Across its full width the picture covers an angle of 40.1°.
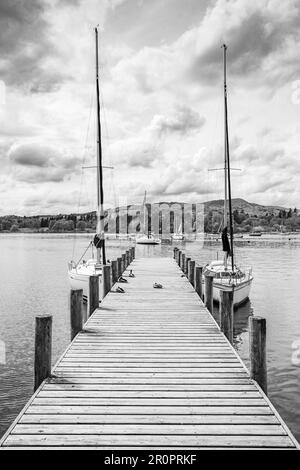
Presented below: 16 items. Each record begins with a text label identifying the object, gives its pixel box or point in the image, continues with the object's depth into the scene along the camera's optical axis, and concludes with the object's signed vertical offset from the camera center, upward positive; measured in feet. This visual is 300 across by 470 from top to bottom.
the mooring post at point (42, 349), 23.67 -6.89
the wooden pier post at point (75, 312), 33.94 -6.61
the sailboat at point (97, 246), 71.82 -2.51
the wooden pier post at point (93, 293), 42.53 -6.48
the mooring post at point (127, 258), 85.03 -5.66
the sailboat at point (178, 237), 422.08 -6.36
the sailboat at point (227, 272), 67.05 -7.22
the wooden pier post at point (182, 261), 79.20 -5.99
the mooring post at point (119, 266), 66.45 -5.78
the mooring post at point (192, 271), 59.47 -5.96
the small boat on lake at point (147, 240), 320.37 -7.04
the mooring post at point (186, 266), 70.97 -6.35
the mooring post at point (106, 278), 52.29 -6.07
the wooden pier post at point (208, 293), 44.50 -6.86
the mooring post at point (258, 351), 23.58 -7.11
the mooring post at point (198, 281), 54.52 -6.73
